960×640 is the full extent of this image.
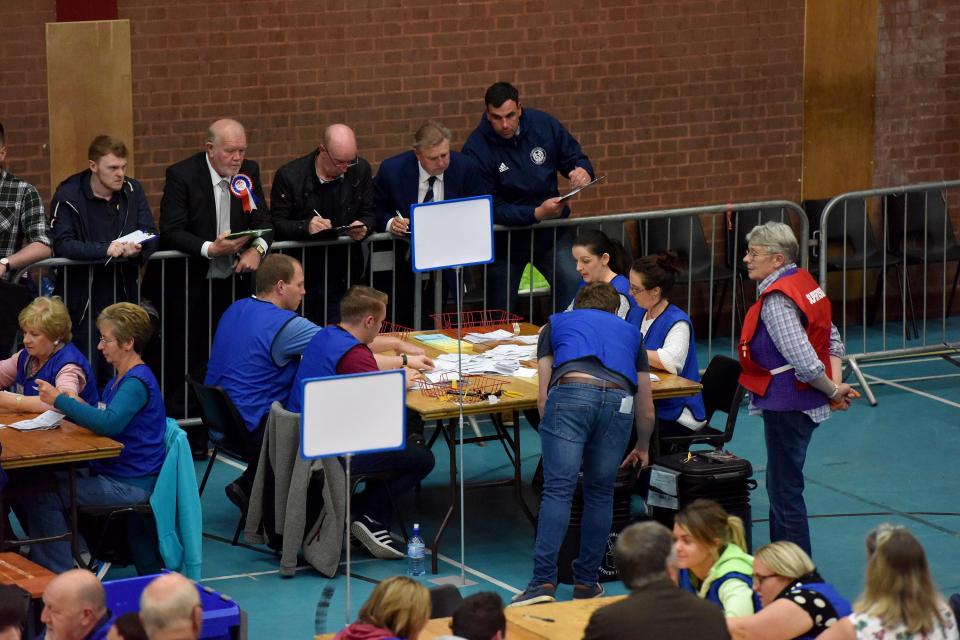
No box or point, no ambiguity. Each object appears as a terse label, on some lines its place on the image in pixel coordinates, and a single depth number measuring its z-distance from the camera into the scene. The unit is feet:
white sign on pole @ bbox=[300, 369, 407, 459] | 44.11
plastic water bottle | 54.54
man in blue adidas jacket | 69.51
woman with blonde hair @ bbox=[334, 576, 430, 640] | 35.81
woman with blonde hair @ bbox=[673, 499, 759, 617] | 40.60
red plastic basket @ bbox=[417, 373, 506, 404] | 55.16
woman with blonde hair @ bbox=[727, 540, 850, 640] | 38.47
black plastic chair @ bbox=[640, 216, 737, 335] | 84.89
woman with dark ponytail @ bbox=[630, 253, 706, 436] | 58.08
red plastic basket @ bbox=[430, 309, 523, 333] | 66.69
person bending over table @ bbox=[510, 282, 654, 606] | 50.06
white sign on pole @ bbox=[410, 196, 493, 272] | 54.08
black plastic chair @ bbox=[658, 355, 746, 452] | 58.18
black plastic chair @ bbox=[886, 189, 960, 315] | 88.84
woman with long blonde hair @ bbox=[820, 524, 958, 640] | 35.55
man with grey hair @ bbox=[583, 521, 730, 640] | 33.09
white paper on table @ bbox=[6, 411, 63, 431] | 51.29
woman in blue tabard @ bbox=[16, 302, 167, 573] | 50.14
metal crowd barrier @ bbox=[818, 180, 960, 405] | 86.02
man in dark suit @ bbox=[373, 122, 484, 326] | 66.39
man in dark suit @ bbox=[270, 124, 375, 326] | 65.98
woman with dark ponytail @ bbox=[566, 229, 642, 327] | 59.67
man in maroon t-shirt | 53.47
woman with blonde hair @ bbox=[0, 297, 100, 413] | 51.70
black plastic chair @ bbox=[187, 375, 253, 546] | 56.49
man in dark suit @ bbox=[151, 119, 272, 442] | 64.59
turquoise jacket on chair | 50.26
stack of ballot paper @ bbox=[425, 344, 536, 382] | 58.18
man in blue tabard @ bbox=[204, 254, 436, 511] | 56.59
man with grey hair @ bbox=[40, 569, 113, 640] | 37.55
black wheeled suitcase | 53.47
